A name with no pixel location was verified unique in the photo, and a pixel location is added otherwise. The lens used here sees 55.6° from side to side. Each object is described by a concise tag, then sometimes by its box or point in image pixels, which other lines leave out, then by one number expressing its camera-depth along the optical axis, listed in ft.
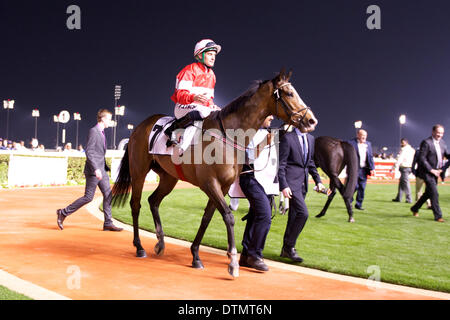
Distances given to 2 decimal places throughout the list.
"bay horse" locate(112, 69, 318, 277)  13.80
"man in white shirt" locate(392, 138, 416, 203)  43.34
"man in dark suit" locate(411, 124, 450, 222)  28.35
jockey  15.29
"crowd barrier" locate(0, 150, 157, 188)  47.06
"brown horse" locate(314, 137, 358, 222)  30.09
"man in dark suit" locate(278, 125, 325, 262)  16.79
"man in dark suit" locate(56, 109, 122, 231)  23.16
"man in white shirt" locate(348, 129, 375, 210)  35.01
